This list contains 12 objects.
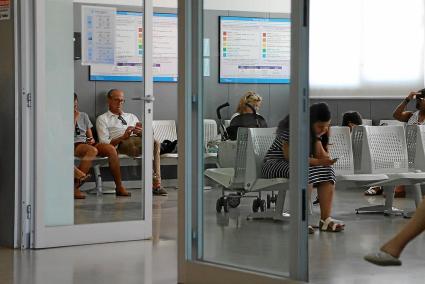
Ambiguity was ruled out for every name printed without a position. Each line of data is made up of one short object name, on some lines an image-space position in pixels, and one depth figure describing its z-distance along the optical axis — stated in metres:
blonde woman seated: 7.04
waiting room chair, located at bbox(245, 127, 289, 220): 6.76
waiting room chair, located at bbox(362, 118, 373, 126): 16.62
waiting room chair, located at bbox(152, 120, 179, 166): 15.90
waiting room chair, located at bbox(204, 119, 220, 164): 7.42
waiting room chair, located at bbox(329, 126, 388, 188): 11.87
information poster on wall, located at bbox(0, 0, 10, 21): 9.32
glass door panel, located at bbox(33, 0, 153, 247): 9.32
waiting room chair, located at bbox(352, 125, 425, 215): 12.06
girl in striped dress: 9.78
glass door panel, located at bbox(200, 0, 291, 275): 6.75
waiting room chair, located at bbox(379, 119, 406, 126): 16.20
